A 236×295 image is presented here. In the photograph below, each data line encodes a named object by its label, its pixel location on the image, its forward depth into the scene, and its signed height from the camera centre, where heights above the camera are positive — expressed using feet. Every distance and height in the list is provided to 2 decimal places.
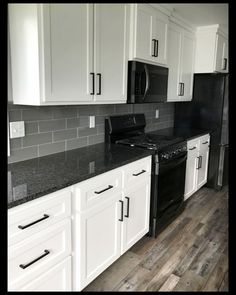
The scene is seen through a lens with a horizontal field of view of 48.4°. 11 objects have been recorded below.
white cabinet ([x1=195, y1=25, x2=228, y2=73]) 11.59 +2.77
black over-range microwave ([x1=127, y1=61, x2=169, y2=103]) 7.88 +0.85
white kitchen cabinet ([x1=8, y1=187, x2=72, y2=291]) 4.06 -2.30
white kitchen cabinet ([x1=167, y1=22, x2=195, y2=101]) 10.16 +1.96
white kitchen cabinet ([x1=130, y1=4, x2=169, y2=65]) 7.61 +2.32
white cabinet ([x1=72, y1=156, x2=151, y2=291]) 5.38 -2.55
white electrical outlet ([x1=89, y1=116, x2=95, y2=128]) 8.08 -0.42
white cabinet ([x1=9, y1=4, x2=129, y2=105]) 5.24 +1.22
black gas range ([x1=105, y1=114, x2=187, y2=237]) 7.99 -1.69
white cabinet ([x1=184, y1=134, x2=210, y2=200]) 10.77 -2.36
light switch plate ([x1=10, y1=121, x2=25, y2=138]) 5.82 -0.51
